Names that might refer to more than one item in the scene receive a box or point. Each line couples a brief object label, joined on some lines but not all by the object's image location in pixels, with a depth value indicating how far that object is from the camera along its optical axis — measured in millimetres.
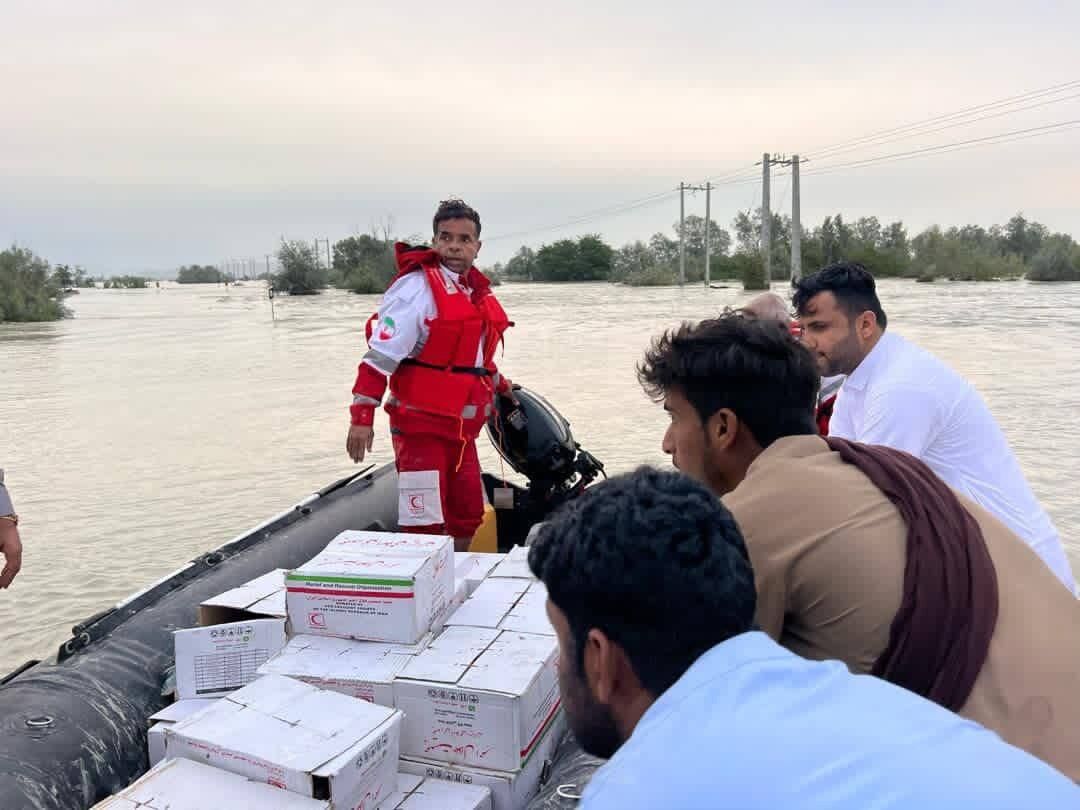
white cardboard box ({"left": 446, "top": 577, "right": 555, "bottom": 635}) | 2072
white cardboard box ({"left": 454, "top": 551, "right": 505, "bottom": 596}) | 2379
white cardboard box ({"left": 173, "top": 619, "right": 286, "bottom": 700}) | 2088
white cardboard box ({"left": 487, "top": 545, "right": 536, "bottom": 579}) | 2385
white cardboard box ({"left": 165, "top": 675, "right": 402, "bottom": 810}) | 1522
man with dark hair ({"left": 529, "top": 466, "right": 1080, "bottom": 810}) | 648
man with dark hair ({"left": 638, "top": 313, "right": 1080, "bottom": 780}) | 1100
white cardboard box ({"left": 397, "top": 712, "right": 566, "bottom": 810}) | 1766
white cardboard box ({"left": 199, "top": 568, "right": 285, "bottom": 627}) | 2268
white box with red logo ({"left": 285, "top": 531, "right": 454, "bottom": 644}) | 1965
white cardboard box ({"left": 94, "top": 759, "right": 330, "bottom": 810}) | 1488
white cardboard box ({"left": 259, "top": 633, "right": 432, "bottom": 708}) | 1844
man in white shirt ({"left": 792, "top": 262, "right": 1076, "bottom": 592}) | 2135
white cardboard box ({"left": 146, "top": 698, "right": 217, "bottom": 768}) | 1942
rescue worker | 3201
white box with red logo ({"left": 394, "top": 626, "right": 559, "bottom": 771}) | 1758
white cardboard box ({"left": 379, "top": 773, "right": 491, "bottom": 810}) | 1706
